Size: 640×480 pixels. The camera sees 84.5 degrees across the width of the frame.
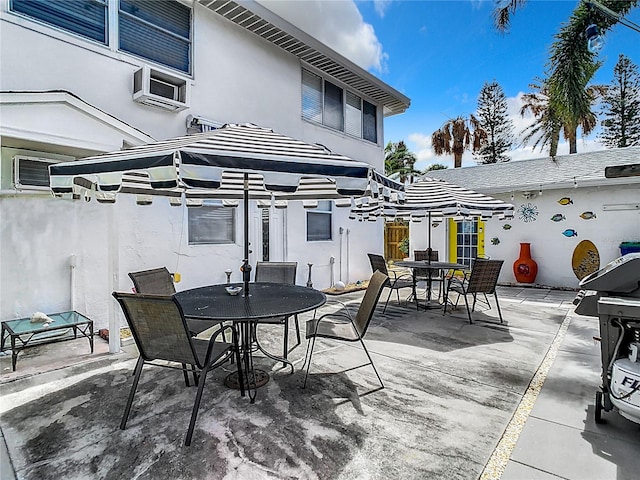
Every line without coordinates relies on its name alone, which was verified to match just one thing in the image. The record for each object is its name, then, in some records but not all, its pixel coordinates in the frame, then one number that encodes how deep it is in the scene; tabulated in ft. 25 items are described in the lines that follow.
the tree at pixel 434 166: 92.39
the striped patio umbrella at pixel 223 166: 8.84
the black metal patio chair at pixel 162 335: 8.69
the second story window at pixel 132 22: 15.11
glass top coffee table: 12.75
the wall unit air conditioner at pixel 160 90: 17.11
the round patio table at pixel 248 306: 10.07
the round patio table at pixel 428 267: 21.85
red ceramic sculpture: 32.68
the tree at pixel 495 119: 82.99
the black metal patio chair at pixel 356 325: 11.75
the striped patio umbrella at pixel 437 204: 20.54
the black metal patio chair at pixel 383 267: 22.16
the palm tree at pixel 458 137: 72.23
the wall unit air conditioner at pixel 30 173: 13.96
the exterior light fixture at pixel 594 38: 19.86
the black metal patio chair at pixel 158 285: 12.76
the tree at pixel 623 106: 69.41
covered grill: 8.28
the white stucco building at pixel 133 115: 13.96
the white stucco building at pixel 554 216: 29.14
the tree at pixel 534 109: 62.63
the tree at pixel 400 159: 82.99
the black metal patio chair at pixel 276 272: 16.97
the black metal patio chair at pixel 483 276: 18.76
